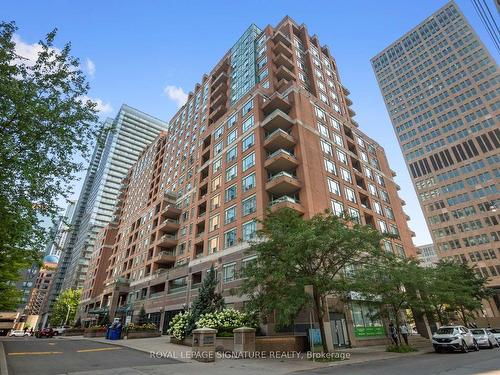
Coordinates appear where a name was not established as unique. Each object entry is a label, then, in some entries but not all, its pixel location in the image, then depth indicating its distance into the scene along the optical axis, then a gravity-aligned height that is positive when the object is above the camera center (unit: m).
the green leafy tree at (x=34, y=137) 12.47 +8.50
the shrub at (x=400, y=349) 21.35 -0.70
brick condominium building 33.50 +20.86
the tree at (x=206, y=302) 24.17 +3.04
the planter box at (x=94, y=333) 35.88 +1.13
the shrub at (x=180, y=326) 24.23 +1.18
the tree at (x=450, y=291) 25.44 +4.18
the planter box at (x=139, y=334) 30.80 +0.82
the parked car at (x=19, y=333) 54.46 +1.96
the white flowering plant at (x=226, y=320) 21.80 +1.42
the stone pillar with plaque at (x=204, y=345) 15.35 -0.16
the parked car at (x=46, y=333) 39.84 +1.35
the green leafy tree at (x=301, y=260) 17.67 +4.62
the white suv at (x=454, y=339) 19.73 -0.11
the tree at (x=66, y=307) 87.56 +9.81
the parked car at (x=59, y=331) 45.44 +1.78
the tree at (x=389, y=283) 19.74 +3.62
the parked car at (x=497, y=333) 28.02 +0.33
